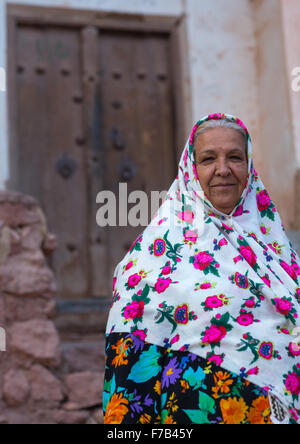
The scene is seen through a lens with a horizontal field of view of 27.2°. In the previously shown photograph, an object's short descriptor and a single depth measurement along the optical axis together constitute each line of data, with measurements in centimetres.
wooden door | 466
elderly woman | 193
